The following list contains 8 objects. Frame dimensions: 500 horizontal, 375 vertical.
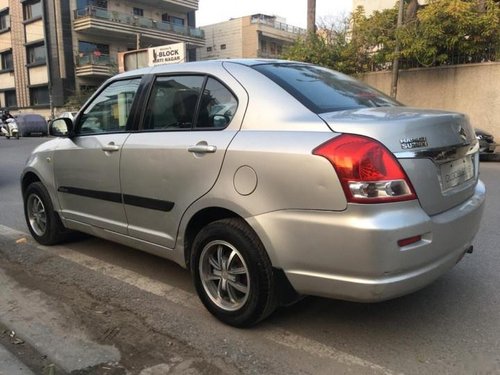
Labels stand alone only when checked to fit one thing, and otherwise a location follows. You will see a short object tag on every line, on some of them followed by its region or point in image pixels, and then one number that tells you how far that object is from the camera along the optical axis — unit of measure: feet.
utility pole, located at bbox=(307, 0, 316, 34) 74.42
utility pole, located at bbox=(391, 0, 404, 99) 59.21
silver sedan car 9.12
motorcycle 93.30
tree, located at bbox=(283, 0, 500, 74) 55.42
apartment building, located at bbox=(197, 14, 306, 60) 165.99
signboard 72.95
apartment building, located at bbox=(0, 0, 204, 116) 128.47
